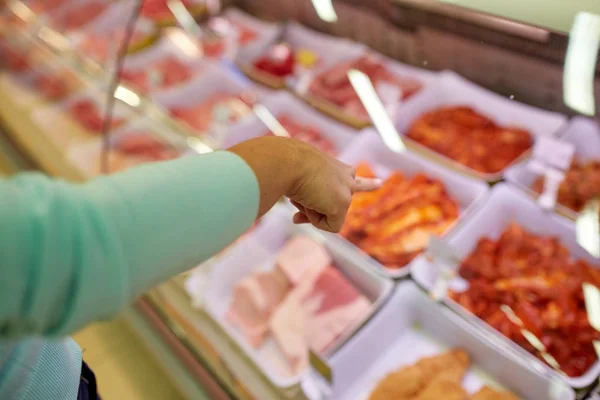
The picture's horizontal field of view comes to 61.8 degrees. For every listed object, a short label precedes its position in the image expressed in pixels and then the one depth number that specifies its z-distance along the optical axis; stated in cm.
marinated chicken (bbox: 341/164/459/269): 175
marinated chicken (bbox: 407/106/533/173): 189
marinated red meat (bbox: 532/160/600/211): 157
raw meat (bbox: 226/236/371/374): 160
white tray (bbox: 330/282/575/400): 139
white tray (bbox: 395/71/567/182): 183
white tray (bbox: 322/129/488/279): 175
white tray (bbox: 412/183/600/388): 158
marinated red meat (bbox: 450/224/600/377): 133
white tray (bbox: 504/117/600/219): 166
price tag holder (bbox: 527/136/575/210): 158
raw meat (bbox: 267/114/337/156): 230
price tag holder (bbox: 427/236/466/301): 146
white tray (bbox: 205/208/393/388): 160
